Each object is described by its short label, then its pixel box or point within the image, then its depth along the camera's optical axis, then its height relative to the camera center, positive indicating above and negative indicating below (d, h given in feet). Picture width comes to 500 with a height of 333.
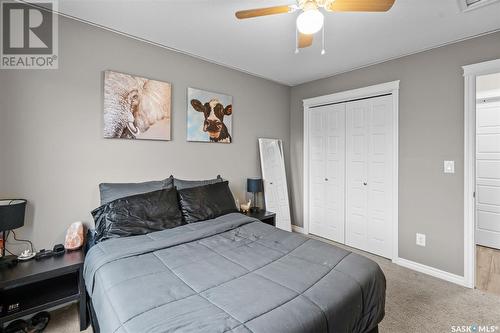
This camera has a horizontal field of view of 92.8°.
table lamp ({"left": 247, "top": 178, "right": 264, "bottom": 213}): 11.14 -0.97
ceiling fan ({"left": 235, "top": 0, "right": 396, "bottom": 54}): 4.86 +3.41
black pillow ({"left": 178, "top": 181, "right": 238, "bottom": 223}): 7.88 -1.29
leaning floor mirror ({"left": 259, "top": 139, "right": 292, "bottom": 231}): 12.41 -0.79
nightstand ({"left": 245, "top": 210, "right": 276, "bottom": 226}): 10.24 -2.20
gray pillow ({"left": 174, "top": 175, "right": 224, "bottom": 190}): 8.68 -0.67
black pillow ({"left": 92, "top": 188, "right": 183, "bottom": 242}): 6.47 -1.45
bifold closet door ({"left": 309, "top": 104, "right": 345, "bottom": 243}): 11.95 -0.27
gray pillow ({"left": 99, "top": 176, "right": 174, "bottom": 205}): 7.22 -0.77
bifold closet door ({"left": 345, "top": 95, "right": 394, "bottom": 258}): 10.27 -0.39
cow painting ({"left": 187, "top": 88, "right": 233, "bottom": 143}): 9.76 +2.12
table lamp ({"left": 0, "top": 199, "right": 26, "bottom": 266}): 5.38 -1.23
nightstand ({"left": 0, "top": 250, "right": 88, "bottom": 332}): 5.25 -3.14
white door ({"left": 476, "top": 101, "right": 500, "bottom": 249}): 11.59 -0.39
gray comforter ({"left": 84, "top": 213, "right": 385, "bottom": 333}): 3.47 -2.17
